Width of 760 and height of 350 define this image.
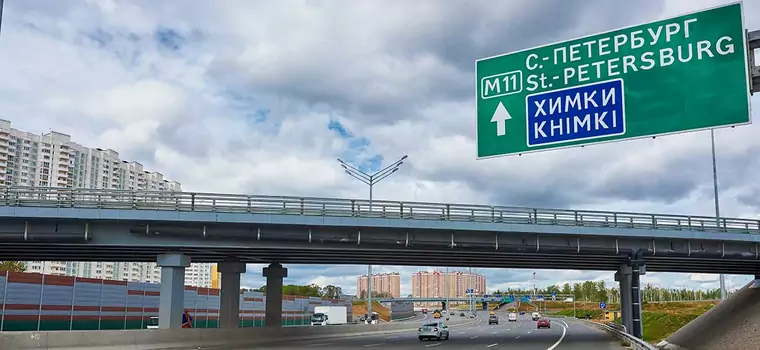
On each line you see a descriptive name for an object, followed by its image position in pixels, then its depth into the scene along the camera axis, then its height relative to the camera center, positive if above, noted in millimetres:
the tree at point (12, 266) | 106812 +2476
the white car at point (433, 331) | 50719 -3148
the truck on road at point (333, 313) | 87619 -3323
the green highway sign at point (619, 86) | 13008 +3945
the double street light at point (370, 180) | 62081 +9070
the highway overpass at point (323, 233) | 35781 +2952
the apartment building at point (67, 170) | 135750 +23214
